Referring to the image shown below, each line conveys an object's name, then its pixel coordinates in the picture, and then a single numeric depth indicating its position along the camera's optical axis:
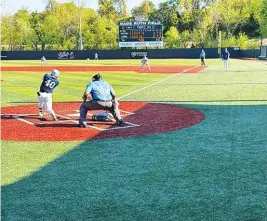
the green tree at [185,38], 83.38
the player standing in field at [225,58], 34.73
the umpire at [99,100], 11.36
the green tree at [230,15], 90.69
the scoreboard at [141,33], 57.94
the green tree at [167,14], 96.56
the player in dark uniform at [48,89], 12.45
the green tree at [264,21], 65.03
